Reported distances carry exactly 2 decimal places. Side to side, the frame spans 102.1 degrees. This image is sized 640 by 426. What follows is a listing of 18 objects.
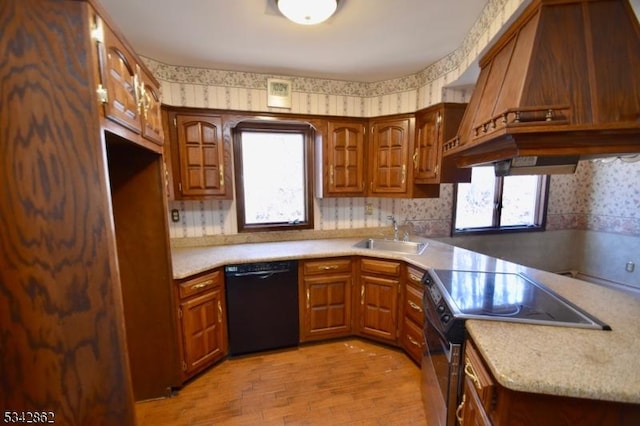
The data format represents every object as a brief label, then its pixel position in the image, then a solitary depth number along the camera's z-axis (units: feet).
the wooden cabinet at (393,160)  8.31
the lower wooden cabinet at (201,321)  6.23
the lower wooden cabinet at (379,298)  7.52
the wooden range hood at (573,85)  3.51
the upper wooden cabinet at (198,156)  7.41
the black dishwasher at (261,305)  7.14
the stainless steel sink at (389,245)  8.80
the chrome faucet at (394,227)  9.23
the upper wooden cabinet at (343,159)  8.64
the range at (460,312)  3.81
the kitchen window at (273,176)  8.81
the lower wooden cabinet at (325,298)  7.71
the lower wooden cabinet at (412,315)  6.77
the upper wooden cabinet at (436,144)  7.52
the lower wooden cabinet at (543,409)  2.66
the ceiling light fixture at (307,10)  4.61
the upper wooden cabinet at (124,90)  3.17
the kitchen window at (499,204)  10.72
